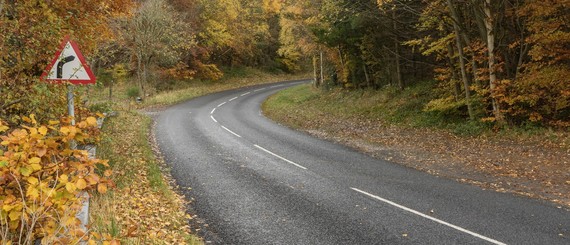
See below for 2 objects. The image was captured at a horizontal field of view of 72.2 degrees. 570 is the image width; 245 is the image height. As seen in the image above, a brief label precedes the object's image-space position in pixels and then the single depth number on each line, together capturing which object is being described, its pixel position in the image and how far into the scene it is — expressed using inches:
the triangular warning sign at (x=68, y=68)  253.3
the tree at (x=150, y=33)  1138.0
